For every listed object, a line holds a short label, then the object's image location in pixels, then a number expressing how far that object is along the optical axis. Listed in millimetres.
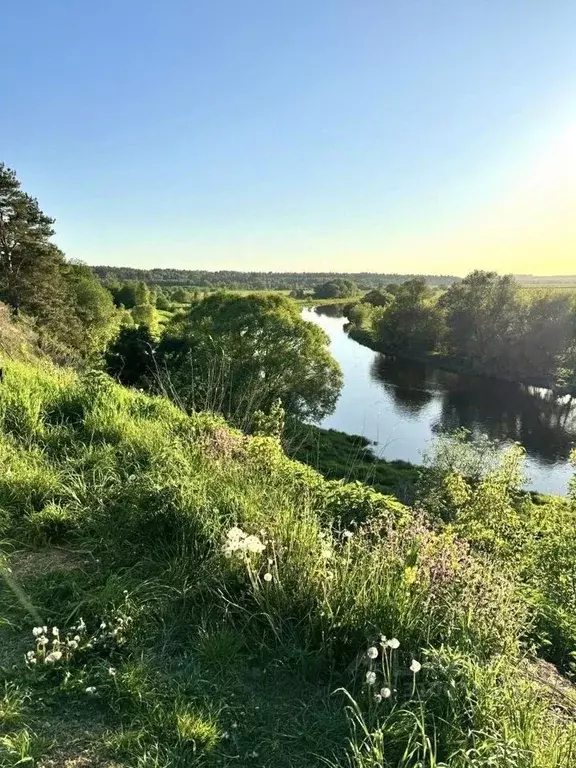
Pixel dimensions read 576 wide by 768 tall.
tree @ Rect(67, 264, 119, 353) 40978
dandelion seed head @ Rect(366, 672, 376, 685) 2161
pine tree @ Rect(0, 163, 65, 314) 30469
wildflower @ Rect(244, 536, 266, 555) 2939
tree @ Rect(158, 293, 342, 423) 28500
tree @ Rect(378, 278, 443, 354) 62281
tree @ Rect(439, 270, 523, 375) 52562
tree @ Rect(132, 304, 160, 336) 63969
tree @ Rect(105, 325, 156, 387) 24250
